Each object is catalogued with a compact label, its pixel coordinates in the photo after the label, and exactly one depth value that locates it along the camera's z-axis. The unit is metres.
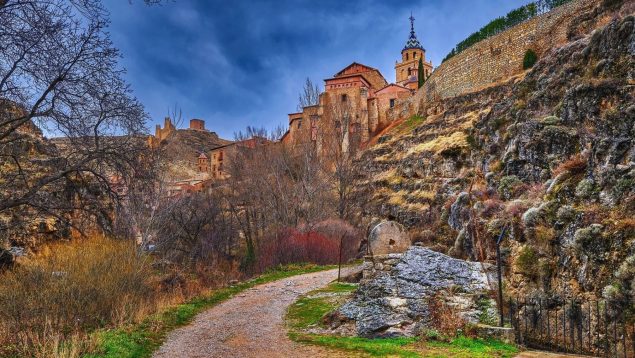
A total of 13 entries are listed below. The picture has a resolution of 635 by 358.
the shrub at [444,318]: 9.77
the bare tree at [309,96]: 46.59
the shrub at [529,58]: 35.44
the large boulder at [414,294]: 10.67
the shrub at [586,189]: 11.56
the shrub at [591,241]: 9.95
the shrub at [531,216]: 12.50
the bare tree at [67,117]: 7.86
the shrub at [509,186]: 17.03
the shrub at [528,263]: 11.68
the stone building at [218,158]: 47.80
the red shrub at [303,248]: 24.55
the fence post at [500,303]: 9.71
